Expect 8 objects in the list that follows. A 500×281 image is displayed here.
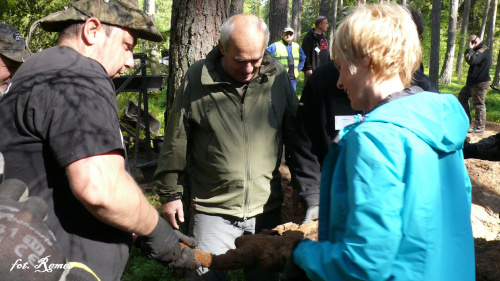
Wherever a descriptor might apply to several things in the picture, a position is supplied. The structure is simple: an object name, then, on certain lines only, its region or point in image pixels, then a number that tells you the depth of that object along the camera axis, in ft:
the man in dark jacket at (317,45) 36.32
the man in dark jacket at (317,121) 10.30
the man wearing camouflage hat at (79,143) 5.47
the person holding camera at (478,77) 32.22
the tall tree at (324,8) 57.67
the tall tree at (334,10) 86.93
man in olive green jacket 9.80
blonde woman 4.60
